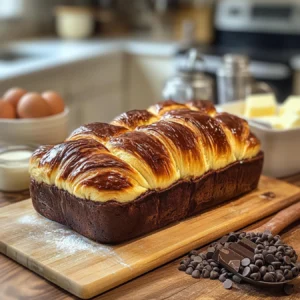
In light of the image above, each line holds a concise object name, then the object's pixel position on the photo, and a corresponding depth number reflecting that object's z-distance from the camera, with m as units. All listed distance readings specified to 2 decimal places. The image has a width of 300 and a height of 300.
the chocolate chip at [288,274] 0.95
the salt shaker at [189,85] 1.77
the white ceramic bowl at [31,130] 1.54
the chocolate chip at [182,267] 1.02
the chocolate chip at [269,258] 0.96
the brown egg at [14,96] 1.61
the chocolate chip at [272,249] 0.99
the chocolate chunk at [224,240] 1.06
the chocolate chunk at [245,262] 0.96
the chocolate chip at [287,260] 0.98
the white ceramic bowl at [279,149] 1.44
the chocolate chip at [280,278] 0.94
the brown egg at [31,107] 1.56
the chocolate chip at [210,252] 1.03
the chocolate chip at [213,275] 0.98
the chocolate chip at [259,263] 0.95
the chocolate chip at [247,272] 0.95
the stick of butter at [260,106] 1.58
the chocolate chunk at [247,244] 1.00
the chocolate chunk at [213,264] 1.00
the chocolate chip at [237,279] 0.96
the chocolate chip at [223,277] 0.97
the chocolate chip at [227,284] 0.95
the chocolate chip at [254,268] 0.94
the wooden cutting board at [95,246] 0.95
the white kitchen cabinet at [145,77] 3.71
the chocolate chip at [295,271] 0.96
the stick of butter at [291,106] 1.56
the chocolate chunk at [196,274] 0.98
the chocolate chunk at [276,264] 0.96
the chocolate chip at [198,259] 1.03
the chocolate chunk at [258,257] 0.96
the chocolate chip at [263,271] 0.94
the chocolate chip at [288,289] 0.94
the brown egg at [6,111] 1.56
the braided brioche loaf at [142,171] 1.05
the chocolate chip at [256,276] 0.94
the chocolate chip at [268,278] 0.93
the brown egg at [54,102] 1.62
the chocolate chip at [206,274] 0.98
